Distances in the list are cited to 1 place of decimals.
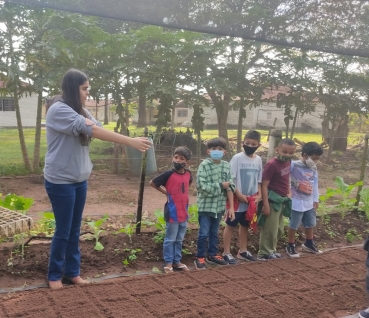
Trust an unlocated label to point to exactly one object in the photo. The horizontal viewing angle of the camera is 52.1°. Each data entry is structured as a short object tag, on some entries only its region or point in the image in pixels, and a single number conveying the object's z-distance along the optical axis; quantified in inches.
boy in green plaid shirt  138.0
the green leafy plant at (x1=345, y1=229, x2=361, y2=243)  186.2
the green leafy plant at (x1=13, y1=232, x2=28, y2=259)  131.3
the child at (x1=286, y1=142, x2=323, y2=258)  159.8
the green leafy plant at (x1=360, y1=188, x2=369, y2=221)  207.4
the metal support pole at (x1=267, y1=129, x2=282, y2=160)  222.2
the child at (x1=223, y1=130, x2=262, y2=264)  147.9
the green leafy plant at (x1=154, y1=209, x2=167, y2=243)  152.0
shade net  89.1
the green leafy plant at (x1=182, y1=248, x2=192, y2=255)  150.6
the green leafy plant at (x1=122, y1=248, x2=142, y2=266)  137.3
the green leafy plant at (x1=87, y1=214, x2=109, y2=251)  146.3
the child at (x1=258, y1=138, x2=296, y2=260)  150.6
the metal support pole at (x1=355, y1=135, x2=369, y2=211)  220.2
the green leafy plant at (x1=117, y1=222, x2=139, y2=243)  151.5
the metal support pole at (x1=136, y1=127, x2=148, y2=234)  156.4
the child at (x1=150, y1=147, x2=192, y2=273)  134.0
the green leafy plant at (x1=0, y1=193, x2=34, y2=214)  160.4
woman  103.0
